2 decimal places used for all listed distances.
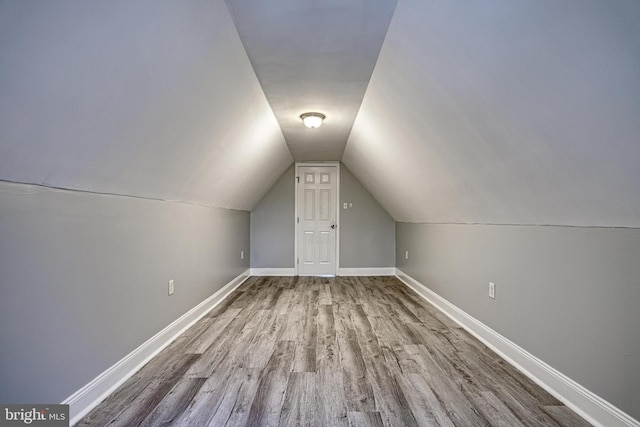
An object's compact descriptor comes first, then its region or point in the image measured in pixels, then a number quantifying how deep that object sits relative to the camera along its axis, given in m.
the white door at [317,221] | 6.16
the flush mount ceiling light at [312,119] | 3.48
